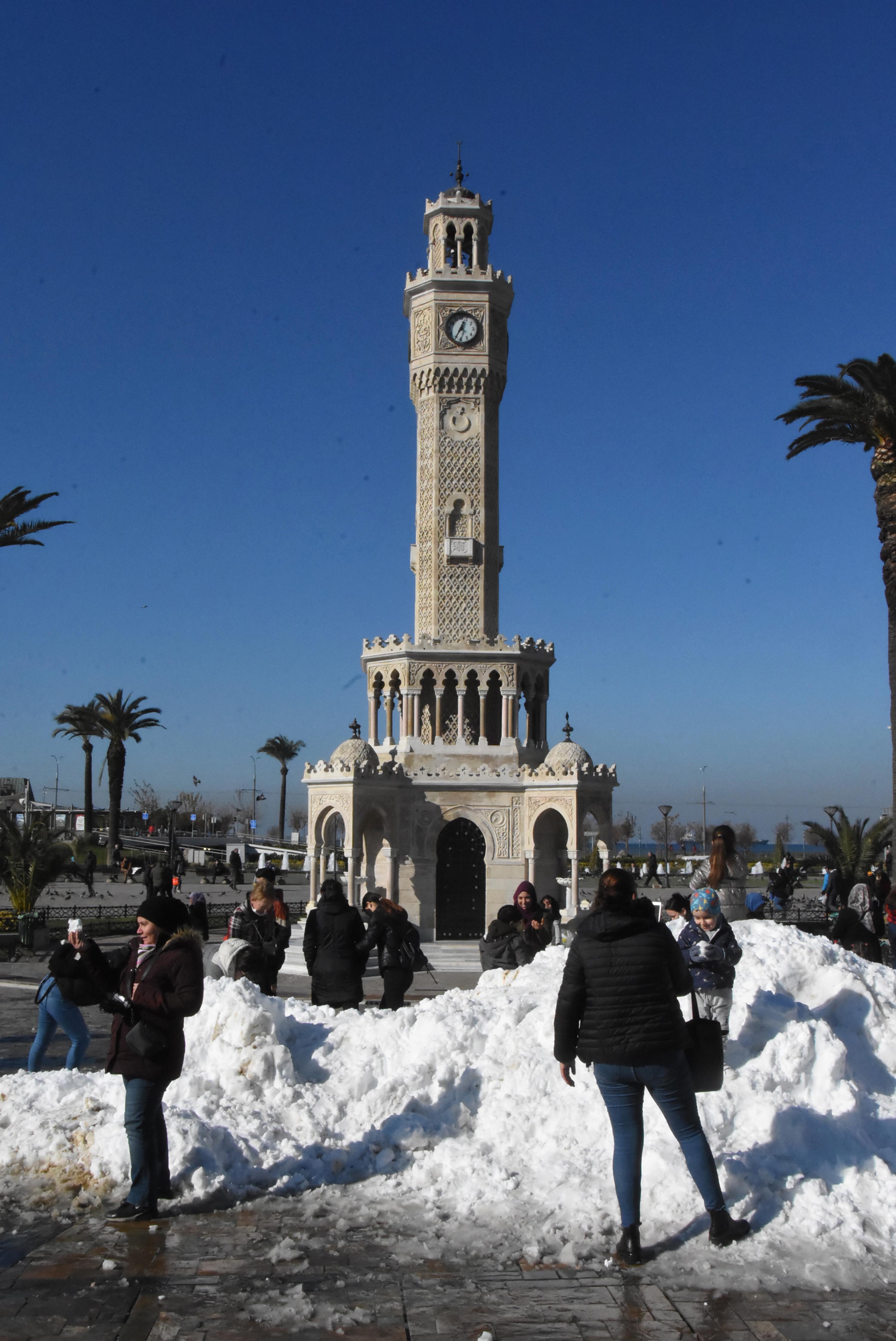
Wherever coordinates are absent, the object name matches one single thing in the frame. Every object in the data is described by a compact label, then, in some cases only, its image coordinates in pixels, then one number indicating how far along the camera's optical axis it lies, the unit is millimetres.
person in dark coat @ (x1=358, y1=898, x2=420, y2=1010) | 12172
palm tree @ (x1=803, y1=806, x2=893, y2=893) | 29844
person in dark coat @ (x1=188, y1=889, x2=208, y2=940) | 13258
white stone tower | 31109
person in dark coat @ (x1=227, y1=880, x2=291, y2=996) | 10953
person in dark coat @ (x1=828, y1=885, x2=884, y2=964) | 14125
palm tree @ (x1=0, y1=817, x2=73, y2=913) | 27828
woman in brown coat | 6605
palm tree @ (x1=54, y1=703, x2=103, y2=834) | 53625
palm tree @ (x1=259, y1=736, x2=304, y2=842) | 80000
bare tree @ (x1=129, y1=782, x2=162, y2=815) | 103562
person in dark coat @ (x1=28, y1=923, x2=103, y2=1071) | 8875
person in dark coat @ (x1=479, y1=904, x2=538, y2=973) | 12523
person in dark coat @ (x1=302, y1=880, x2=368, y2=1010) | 10711
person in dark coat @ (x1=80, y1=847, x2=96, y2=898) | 41500
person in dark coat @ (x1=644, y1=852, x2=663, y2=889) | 44125
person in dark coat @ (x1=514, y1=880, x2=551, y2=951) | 12961
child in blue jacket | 7809
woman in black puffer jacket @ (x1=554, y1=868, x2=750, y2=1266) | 5984
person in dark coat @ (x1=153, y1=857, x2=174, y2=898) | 21406
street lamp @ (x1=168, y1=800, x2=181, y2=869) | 37697
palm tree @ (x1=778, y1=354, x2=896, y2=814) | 24188
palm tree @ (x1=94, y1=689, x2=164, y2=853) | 50719
